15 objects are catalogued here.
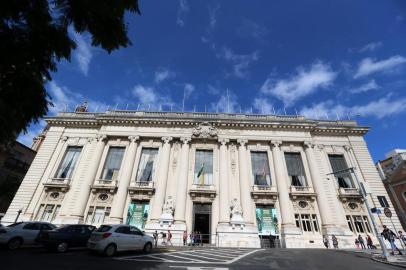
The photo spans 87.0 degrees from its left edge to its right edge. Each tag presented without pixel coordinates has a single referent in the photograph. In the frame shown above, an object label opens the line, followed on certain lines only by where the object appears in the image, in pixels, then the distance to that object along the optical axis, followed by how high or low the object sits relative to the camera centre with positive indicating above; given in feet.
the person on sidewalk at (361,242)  64.85 +2.00
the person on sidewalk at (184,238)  64.48 +1.08
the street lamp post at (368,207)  36.72 +7.61
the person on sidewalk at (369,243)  64.73 +1.64
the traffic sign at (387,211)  38.55 +6.28
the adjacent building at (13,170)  91.18 +27.34
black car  35.50 +0.01
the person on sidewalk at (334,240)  63.97 +2.17
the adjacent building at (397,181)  108.06 +32.88
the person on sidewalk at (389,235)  44.68 +3.05
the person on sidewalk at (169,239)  64.19 +0.66
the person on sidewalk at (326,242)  65.38 +1.57
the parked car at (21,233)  37.86 +0.33
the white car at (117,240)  32.91 -0.04
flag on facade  79.53 +22.48
